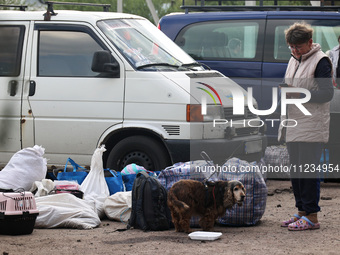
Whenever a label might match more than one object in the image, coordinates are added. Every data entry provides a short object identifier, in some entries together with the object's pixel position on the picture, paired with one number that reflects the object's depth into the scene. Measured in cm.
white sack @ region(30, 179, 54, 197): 1311
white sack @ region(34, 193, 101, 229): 1249
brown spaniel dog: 1151
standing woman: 1137
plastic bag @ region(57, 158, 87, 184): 1431
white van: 1482
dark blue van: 1910
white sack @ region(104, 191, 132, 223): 1309
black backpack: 1203
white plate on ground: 1105
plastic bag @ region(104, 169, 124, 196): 1404
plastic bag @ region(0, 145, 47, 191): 1352
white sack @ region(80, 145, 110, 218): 1369
